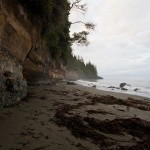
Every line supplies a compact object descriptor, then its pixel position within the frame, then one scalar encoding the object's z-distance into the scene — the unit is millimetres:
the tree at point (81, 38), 28453
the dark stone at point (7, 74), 7041
